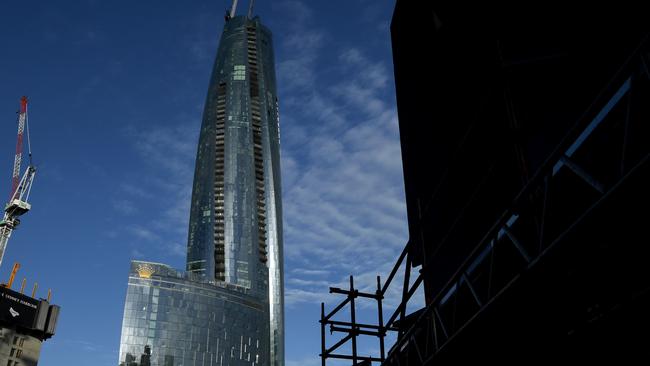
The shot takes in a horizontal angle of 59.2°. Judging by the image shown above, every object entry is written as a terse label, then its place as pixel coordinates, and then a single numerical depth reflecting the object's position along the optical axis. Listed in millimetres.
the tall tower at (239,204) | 176500
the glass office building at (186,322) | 149375
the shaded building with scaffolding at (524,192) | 7496
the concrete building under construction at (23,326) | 145725
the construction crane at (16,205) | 175000
